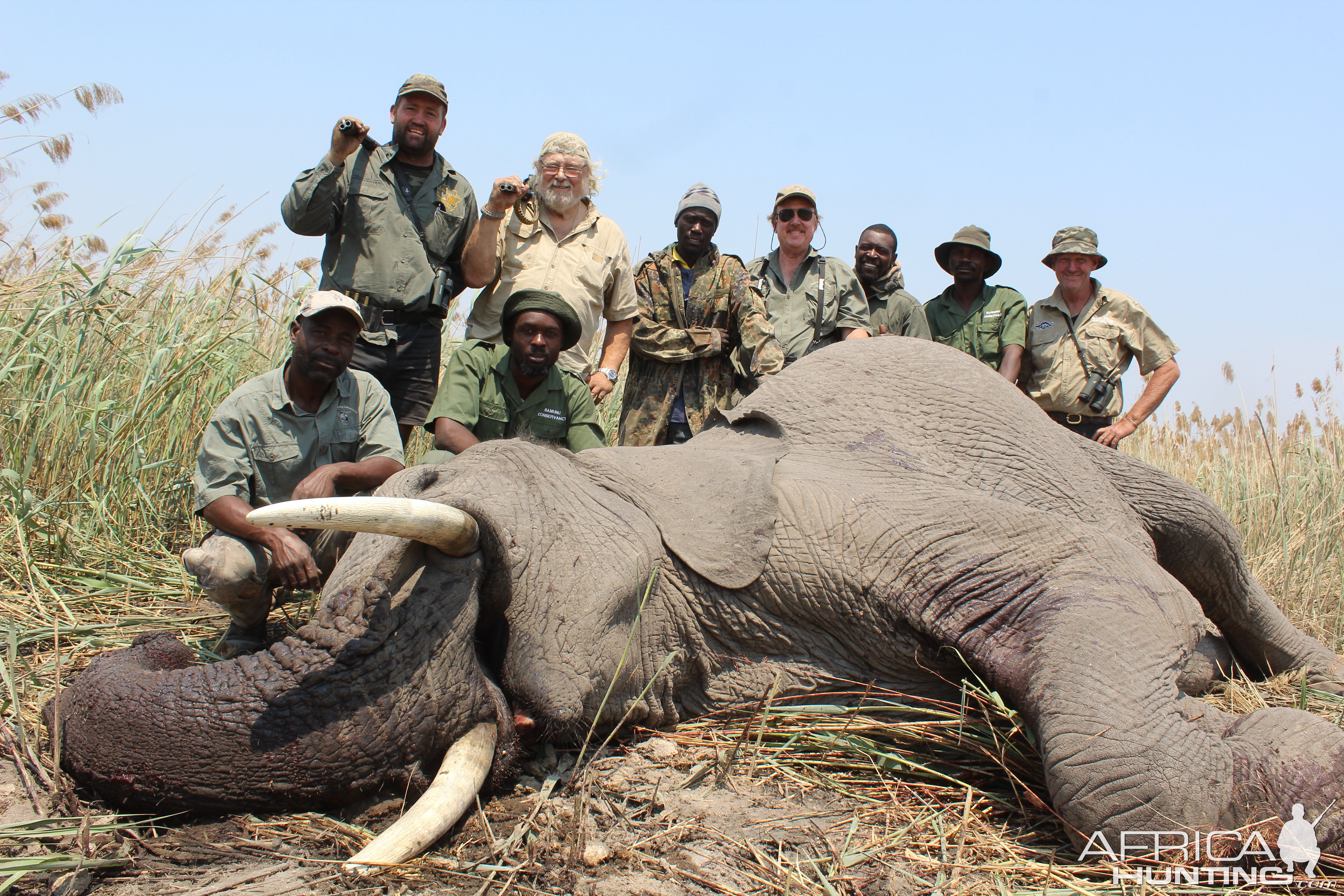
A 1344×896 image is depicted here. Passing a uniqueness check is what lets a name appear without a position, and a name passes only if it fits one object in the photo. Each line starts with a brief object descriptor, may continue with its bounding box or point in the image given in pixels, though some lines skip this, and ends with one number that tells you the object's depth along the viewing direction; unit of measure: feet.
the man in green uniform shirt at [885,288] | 22.41
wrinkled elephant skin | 7.35
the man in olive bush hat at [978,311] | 21.74
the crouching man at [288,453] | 12.16
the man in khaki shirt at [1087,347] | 21.21
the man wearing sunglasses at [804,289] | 20.58
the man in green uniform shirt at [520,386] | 15.53
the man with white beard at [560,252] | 18.76
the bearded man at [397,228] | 16.85
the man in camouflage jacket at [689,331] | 20.29
